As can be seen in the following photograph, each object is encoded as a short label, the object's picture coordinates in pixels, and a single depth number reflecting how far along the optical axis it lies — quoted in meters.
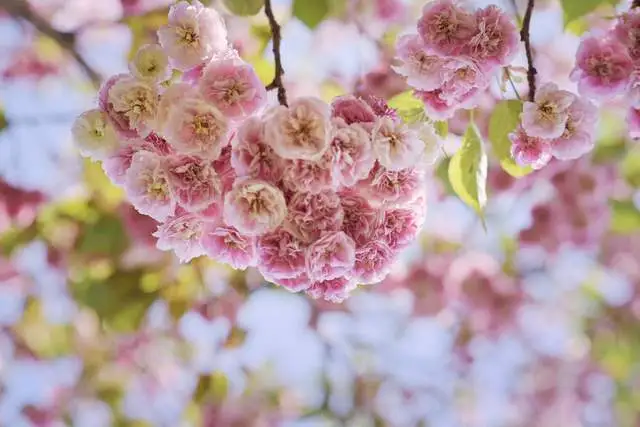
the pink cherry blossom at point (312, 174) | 1.35
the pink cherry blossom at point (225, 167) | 1.39
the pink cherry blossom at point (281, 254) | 1.39
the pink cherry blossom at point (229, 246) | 1.40
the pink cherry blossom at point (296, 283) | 1.41
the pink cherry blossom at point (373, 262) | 1.41
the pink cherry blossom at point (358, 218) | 1.40
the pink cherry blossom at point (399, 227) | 1.42
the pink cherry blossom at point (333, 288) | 1.42
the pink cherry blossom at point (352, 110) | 1.38
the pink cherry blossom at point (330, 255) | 1.37
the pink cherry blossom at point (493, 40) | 1.42
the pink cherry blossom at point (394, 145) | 1.37
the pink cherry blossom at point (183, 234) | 1.40
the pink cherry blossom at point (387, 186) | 1.39
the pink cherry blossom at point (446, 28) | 1.43
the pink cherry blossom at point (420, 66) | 1.44
